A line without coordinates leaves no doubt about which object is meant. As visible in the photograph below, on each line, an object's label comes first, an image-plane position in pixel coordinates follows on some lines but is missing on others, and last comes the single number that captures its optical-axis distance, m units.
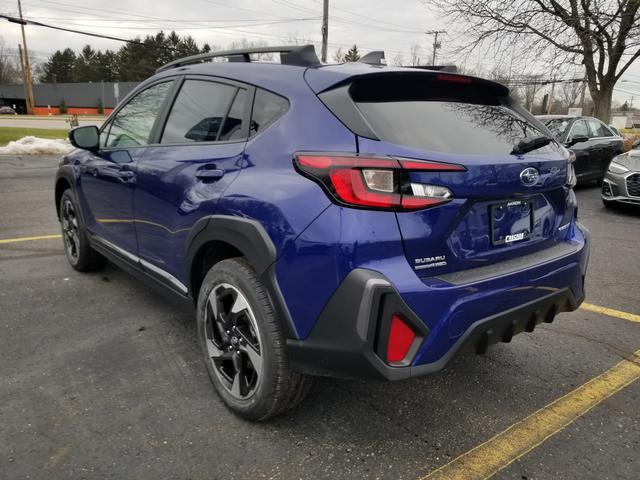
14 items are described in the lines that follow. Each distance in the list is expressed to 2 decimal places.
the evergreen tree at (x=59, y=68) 97.62
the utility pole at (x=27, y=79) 54.09
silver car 8.14
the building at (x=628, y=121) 69.11
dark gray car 10.60
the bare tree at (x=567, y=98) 70.28
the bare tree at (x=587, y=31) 17.28
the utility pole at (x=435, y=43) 57.44
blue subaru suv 1.98
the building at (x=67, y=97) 73.94
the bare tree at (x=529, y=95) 53.71
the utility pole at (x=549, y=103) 59.08
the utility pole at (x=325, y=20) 27.48
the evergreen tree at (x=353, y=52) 74.63
